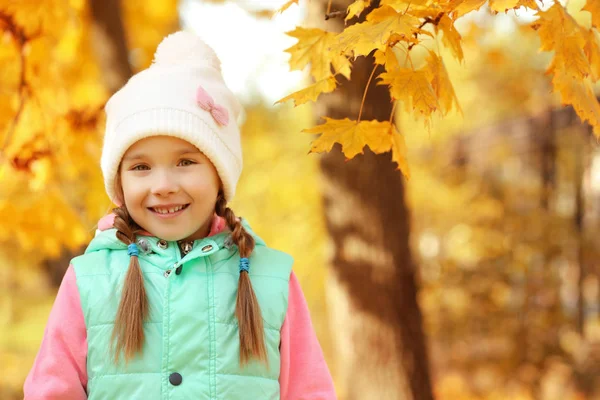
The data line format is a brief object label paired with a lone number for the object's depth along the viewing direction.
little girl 1.66
